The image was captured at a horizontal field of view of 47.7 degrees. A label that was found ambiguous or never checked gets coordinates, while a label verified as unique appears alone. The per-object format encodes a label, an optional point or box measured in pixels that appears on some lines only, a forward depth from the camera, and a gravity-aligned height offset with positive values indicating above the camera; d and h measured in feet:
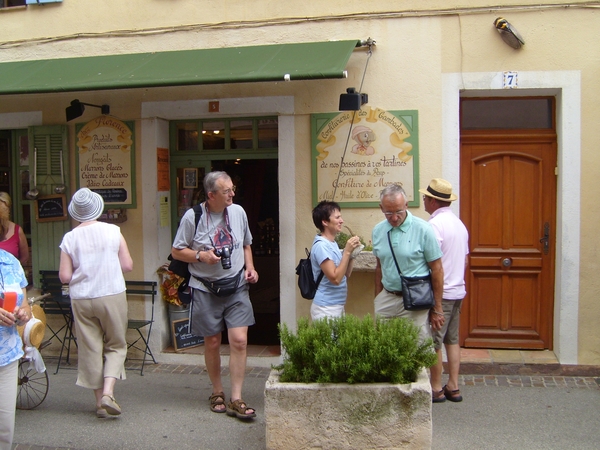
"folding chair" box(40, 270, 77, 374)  21.89 -3.36
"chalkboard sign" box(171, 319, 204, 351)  22.13 -4.38
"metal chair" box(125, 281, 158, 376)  21.76 -3.79
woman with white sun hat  16.12 -2.10
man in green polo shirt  15.33 -1.26
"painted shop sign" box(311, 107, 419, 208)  20.02 +1.35
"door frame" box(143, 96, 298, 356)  20.75 +1.05
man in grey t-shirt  16.39 -1.88
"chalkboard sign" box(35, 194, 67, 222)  22.50 -0.17
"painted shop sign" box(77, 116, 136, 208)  22.02 +1.40
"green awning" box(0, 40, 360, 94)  17.94 +3.84
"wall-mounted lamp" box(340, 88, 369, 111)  18.92 +2.76
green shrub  13.34 -3.04
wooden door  20.48 -1.09
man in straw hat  16.74 -1.80
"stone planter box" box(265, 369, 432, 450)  13.23 -4.25
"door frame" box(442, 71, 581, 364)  19.36 +1.19
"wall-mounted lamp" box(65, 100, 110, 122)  21.40 +2.93
